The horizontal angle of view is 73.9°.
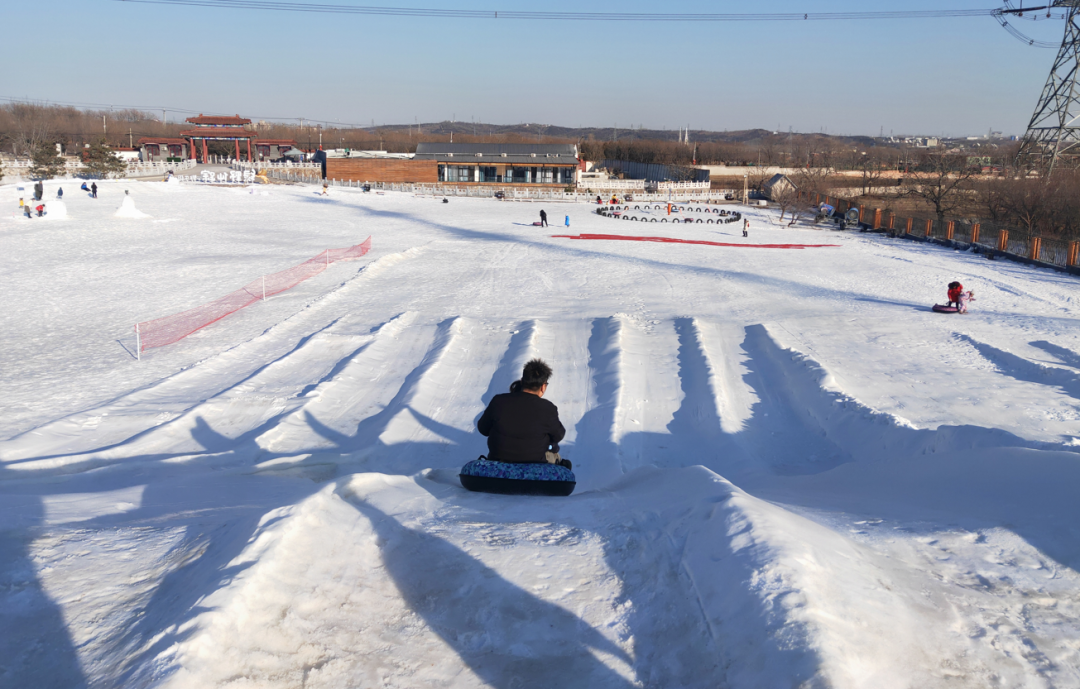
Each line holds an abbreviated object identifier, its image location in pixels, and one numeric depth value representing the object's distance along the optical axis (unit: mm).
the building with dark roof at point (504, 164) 74250
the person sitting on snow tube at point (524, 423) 5422
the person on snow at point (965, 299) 16219
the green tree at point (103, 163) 63062
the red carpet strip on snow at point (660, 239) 31812
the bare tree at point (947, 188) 50378
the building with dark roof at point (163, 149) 95812
